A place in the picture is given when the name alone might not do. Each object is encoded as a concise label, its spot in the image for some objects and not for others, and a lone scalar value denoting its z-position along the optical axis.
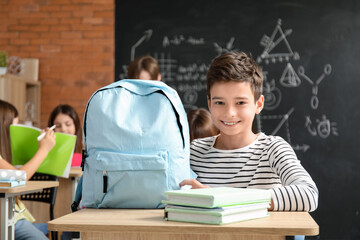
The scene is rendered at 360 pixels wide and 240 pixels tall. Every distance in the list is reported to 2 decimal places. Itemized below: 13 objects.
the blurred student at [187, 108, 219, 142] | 2.65
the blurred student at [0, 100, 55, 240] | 2.79
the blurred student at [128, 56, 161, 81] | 3.75
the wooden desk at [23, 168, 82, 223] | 3.80
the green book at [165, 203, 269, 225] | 1.10
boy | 1.57
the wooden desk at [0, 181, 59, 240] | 2.41
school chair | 3.38
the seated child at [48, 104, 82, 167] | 4.26
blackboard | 4.73
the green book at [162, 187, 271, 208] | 1.11
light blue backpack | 1.33
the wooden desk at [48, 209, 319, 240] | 1.07
